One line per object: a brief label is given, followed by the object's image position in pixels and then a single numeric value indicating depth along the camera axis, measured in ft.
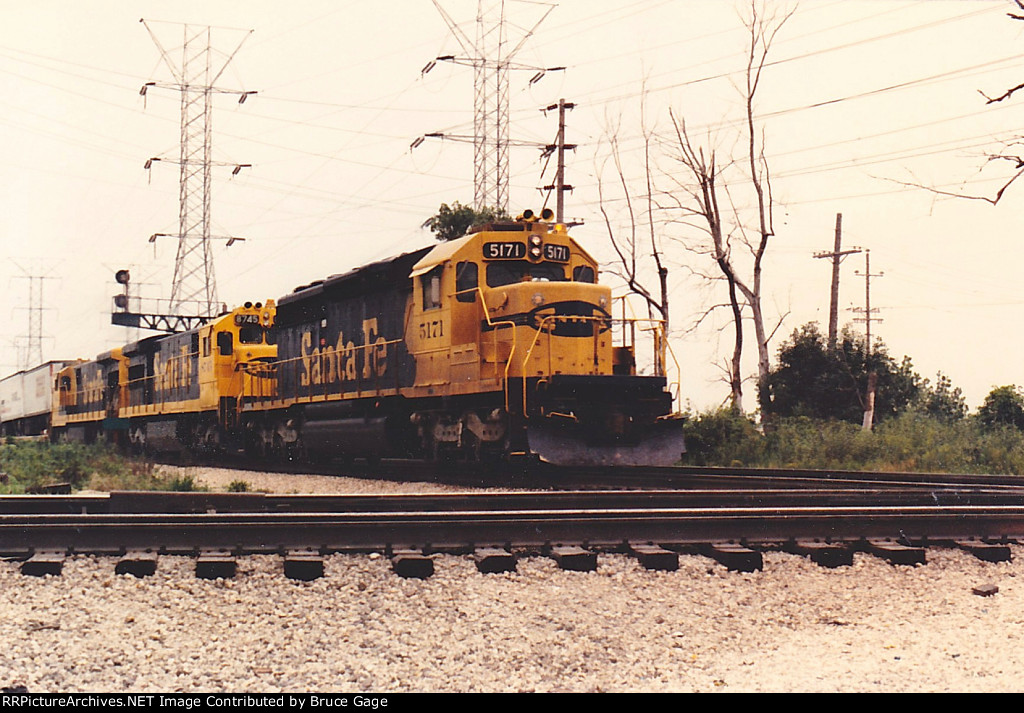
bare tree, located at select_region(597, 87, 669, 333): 87.10
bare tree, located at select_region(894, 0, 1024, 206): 37.66
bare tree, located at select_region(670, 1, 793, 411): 81.66
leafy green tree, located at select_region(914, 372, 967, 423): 119.20
